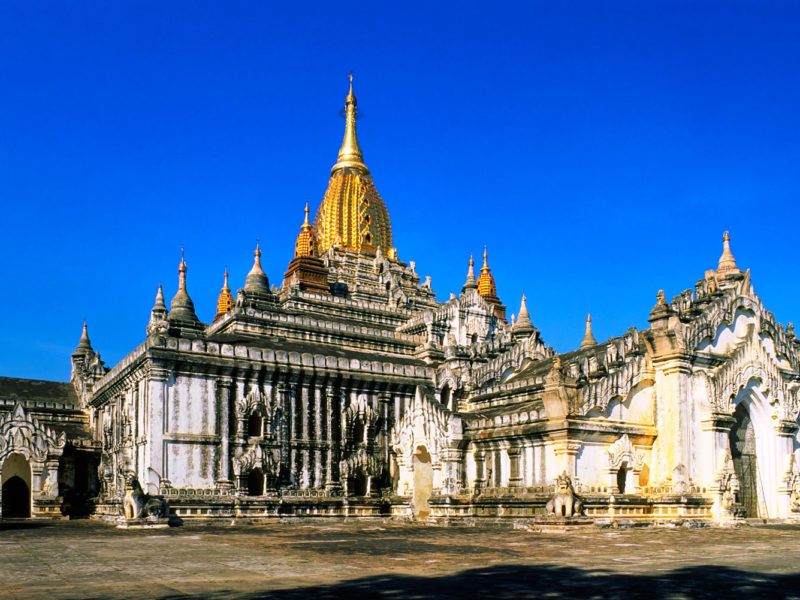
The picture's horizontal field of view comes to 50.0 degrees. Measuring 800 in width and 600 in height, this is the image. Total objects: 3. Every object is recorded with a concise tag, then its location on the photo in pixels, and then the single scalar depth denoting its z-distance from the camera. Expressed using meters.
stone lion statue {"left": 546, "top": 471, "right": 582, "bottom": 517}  30.53
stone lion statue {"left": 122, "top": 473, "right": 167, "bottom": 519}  36.53
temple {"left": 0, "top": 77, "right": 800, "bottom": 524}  36.28
